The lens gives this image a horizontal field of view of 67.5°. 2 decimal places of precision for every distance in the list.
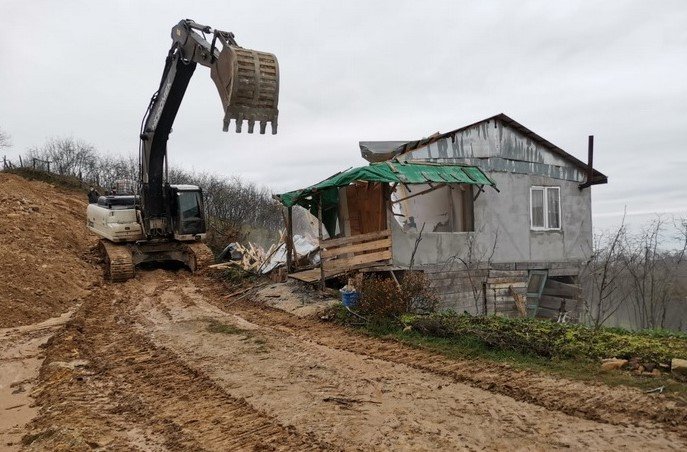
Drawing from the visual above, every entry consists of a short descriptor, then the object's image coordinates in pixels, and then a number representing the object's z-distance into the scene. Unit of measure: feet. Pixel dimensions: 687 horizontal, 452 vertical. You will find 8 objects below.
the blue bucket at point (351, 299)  34.45
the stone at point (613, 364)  19.94
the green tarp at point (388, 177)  36.00
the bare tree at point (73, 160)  144.36
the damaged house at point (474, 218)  40.27
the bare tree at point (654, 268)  41.22
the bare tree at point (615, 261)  39.02
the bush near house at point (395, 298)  31.24
